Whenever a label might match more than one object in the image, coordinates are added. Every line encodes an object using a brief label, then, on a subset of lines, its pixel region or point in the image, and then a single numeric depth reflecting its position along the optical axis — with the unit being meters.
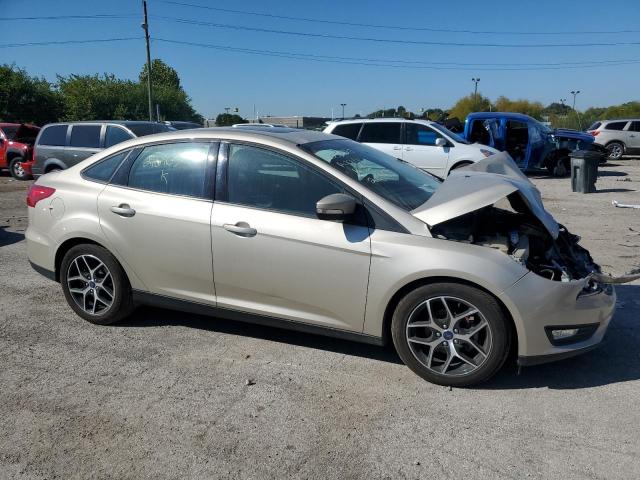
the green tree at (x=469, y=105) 65.31
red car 16.73
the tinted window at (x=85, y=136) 11.84
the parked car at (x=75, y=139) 11.68
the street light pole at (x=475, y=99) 66.24
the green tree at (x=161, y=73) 79.41
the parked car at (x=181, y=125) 18.72
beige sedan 3.32
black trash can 13.02
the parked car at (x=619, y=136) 22.14
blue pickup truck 16.20
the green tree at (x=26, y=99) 35.81
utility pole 34.34
